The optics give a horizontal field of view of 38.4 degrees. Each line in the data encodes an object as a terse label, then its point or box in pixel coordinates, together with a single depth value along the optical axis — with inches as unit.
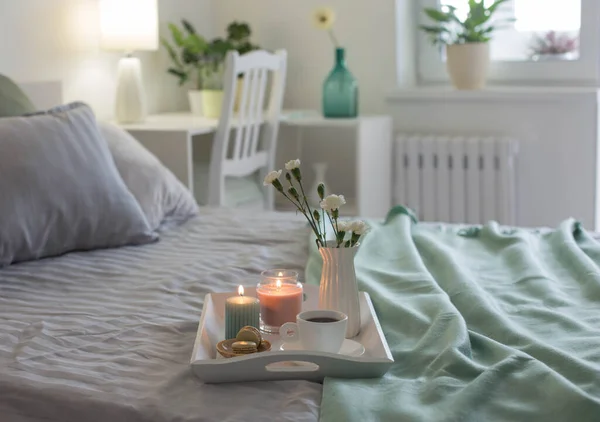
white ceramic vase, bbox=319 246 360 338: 51.8
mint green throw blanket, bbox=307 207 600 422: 41.4
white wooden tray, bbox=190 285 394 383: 44.6
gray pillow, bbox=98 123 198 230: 82.7
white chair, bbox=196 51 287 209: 113.0
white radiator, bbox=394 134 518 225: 130.9
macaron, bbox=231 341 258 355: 46.8
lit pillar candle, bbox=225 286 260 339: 51.7
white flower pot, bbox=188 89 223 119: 126.8
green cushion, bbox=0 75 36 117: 81.5
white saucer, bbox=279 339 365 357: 48.5
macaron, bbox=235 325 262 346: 47.7
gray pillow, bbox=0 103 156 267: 70.1
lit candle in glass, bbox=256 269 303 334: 52.8
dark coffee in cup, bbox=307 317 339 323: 47.4
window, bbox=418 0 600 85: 130.0
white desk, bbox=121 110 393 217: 110.7
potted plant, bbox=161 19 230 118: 127.2
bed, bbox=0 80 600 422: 42.4
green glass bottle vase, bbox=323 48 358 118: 126.5
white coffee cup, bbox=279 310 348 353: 46.3
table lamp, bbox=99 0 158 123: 114.7
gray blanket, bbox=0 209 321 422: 43.4
